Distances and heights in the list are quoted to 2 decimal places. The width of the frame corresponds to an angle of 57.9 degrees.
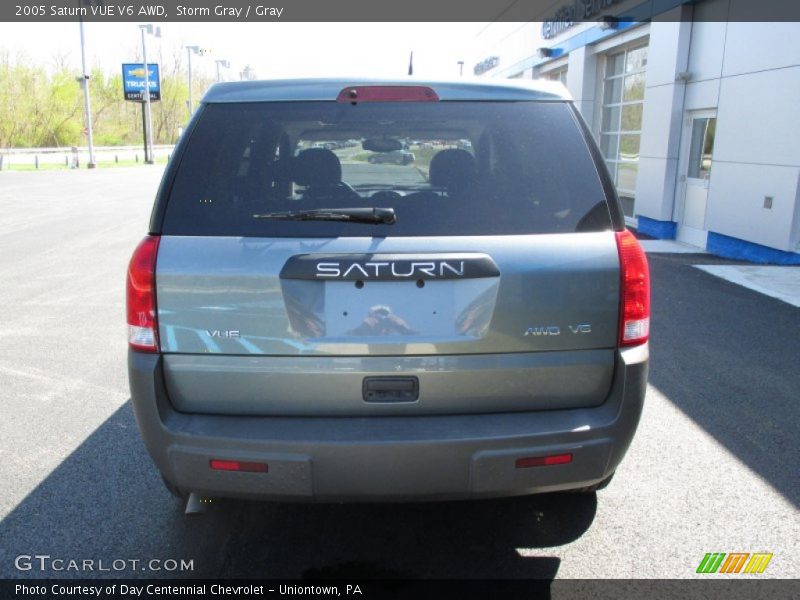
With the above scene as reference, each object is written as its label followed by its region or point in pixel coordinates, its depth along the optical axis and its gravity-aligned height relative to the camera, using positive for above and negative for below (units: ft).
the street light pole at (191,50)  190.46 +21.93
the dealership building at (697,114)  32.89 +1.78
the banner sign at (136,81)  172.96 +11.74
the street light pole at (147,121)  151.69 +2.19
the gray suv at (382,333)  8.24 -2.22
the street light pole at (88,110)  127.34 +3.31
